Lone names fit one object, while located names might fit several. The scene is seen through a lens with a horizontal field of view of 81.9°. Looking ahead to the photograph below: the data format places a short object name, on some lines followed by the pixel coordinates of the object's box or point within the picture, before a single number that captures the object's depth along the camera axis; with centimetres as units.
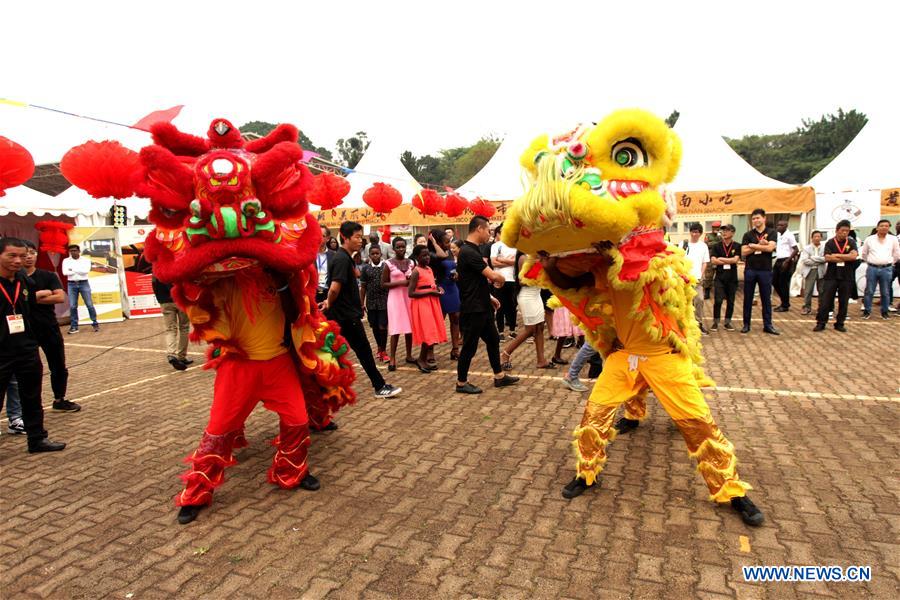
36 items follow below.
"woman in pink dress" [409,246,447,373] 701
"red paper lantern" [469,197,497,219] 1466
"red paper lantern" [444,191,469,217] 1392
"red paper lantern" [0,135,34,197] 311
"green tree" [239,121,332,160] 7031
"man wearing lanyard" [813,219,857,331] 858
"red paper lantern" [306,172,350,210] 761
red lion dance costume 301
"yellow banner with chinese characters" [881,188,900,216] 1216
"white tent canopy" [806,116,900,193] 1383
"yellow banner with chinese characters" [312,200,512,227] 1723
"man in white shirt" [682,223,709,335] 880
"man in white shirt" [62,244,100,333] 1170
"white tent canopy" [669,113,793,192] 1485
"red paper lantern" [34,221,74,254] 968
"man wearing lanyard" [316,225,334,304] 822
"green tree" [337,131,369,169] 6669
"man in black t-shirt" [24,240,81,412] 504
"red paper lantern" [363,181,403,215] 1189
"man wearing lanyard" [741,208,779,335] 822
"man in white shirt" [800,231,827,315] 1036
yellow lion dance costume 280
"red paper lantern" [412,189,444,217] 1267
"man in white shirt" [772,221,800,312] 1069
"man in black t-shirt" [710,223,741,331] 884
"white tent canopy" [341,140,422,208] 1766
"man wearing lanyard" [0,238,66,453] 445
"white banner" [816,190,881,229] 1185
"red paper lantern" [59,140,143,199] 315
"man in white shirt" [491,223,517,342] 766
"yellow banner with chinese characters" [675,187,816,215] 1304
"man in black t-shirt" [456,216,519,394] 573
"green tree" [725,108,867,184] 4931
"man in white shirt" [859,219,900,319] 945
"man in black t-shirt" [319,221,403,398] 536
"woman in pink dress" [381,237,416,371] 714
